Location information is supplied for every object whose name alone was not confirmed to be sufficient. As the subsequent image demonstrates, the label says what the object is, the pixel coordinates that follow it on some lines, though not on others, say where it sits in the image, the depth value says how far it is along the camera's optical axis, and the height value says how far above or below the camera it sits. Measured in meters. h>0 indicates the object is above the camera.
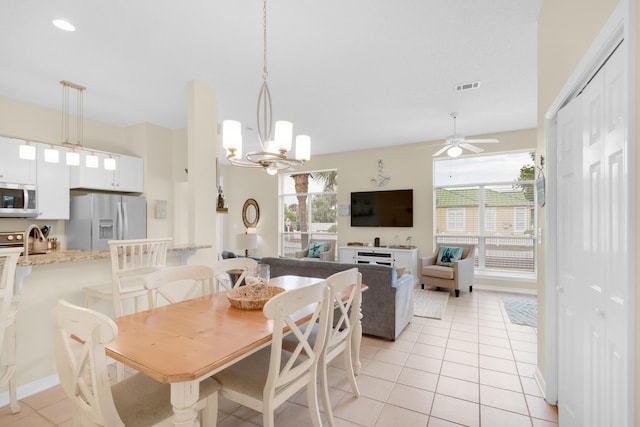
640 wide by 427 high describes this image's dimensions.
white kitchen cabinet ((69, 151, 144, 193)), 4.39 +0.58
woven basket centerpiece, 1.91 -0.52
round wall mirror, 8.28 +0.05
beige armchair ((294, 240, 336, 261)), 6.93 -0.86
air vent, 3.65 +1.55
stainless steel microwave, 3.69 +0.17
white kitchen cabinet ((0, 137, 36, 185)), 3.76 +0.61
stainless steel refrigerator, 4.32 -0.08
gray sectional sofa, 3.27 -0.86
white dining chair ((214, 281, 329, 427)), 1.42 -0.84
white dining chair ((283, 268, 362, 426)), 1.88 -0.82
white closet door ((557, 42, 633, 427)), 1.16 -0.18
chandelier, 2.15 +0.49
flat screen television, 6.50 +0.15
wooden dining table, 1.18 -0.58
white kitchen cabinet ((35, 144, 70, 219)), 4.06 +0.38
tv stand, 6.08 -0.84
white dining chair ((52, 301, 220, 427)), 1.10 -0.71
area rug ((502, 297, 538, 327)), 4.00 -1.35
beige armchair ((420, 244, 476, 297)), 5.22 -0.98
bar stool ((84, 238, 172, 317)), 2.46 -0.48
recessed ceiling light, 2.48 +1.54
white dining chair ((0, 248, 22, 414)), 1.76 -0.61
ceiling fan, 4.62 +1.09
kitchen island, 2.28 -0.68
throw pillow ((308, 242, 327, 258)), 7.03 -0.77
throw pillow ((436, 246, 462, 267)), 5.56 -0.72
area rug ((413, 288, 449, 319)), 4.29 -1.36
